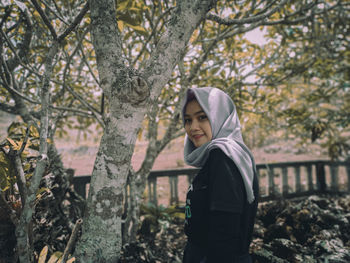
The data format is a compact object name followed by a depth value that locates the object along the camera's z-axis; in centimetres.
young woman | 118
